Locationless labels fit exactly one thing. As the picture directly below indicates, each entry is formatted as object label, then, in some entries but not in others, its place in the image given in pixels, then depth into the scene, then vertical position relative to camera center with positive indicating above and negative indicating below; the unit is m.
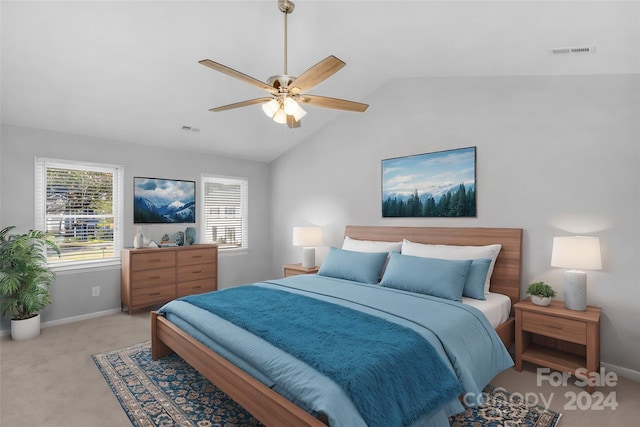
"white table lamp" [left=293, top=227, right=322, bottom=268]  4.63 -0.38
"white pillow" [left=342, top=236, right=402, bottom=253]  3.86 -0.40
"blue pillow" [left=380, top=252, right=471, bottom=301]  2.84 -0.57
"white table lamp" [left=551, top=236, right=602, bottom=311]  2.59 -0.38
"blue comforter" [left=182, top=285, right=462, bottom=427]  1.58 -0.76
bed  1.67 -0.93
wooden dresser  4.27 -0.83
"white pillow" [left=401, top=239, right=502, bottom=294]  3.17 -0.39
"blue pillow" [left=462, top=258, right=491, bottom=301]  2.94 -0.59
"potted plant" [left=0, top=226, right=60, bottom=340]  3.40 -0.72
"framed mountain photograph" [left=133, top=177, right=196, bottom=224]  4.62 +0.17
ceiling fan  2.08 +0.85
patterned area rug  2.16 -1.34
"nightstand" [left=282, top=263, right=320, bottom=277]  4.49 -0.78
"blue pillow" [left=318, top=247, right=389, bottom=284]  3.54 -0.58
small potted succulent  2.80 -0.68
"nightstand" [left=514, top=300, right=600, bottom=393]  2.50 -0.97
